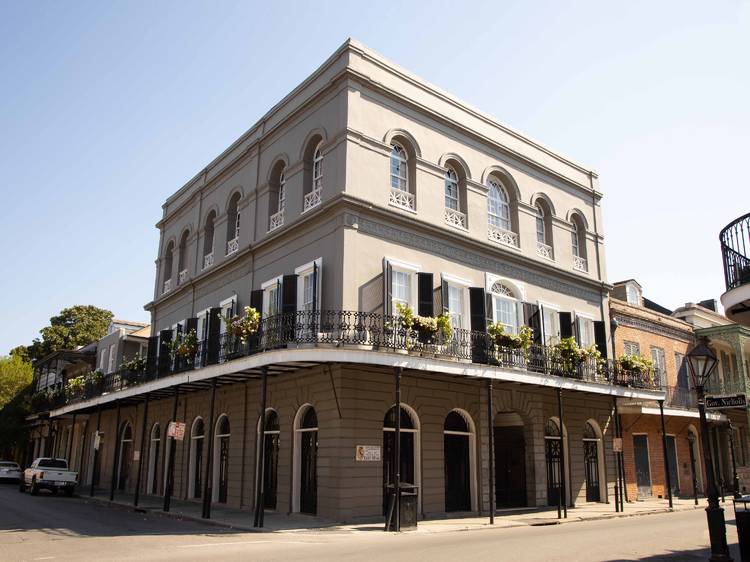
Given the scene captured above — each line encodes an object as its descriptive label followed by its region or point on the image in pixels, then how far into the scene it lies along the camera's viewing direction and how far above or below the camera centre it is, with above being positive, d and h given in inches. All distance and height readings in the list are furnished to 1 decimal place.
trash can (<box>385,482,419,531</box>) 516.1 -52.6
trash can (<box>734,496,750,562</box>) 343.0 -46.1
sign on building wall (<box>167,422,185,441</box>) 632.4 +10.2
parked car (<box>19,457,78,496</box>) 940.0 -52.1
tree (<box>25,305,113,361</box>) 2000.5 +341.4
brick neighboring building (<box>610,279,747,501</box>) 897.5 +40.0
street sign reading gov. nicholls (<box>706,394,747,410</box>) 448.1 +28.8
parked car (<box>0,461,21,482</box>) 1318.9 -60.9
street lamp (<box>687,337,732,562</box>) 339.3 -9.9
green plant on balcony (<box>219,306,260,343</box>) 614.9 +108.3
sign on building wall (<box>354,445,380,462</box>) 567.7 -9.2
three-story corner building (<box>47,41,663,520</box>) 589.6 +137.8
